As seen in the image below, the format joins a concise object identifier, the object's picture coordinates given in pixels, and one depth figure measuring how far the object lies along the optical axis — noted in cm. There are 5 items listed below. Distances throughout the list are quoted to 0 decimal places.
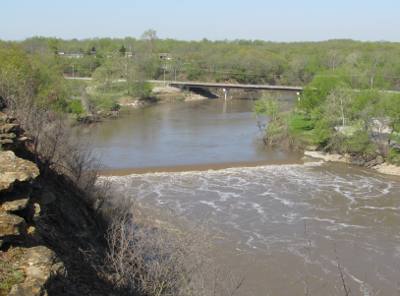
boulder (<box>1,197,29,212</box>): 751
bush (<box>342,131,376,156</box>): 3128
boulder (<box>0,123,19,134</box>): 1127
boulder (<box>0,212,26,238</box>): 711
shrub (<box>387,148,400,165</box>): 3023
